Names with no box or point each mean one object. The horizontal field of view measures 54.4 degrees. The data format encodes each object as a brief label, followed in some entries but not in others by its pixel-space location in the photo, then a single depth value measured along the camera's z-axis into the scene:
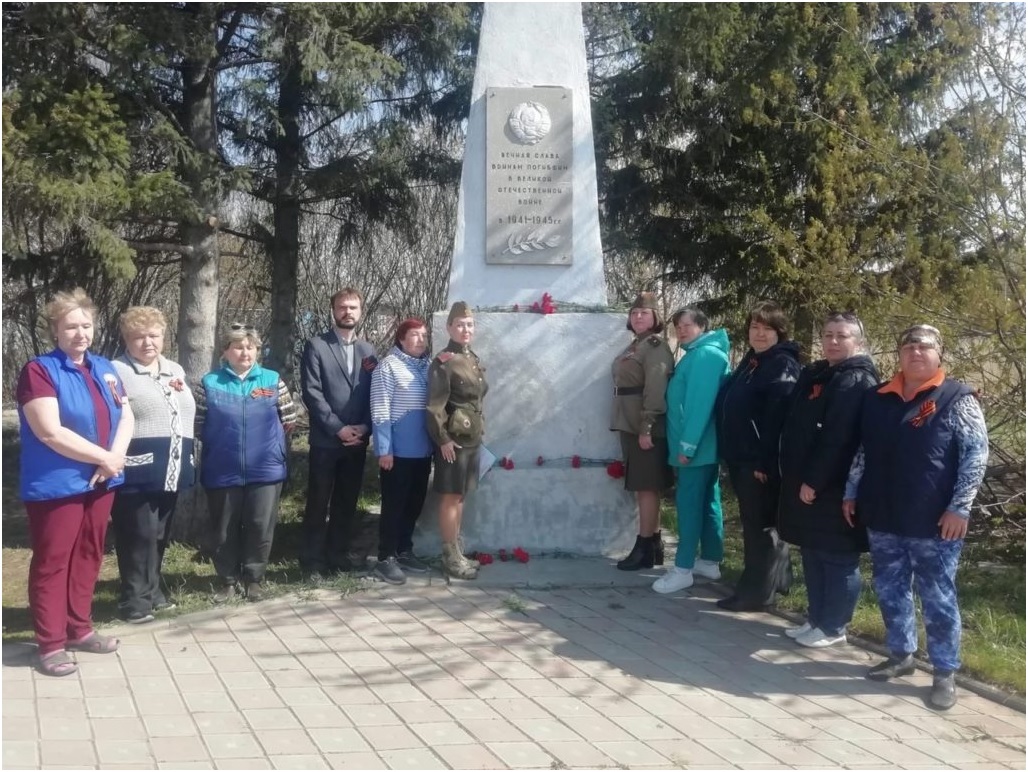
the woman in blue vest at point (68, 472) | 4.38
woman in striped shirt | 5.95
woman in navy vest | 4.27
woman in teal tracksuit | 5.91
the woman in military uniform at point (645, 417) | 6.25
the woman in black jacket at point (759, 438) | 5.35
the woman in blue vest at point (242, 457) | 5.35
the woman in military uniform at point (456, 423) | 5.97
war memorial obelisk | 6.75
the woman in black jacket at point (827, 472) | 4.72
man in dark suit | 5.95
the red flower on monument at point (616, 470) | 6.74
